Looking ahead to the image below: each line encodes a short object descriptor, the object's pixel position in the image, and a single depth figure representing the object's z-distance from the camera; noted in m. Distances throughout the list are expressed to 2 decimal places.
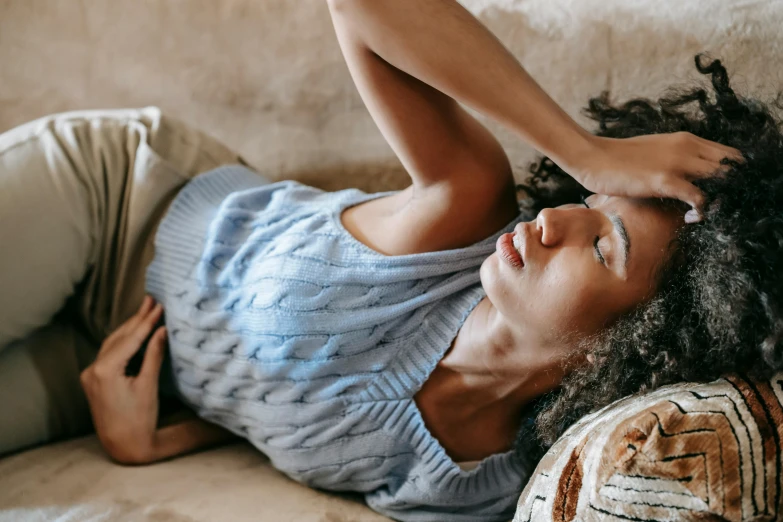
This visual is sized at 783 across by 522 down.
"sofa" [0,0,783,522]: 0.67
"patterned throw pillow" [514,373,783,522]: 0.64
